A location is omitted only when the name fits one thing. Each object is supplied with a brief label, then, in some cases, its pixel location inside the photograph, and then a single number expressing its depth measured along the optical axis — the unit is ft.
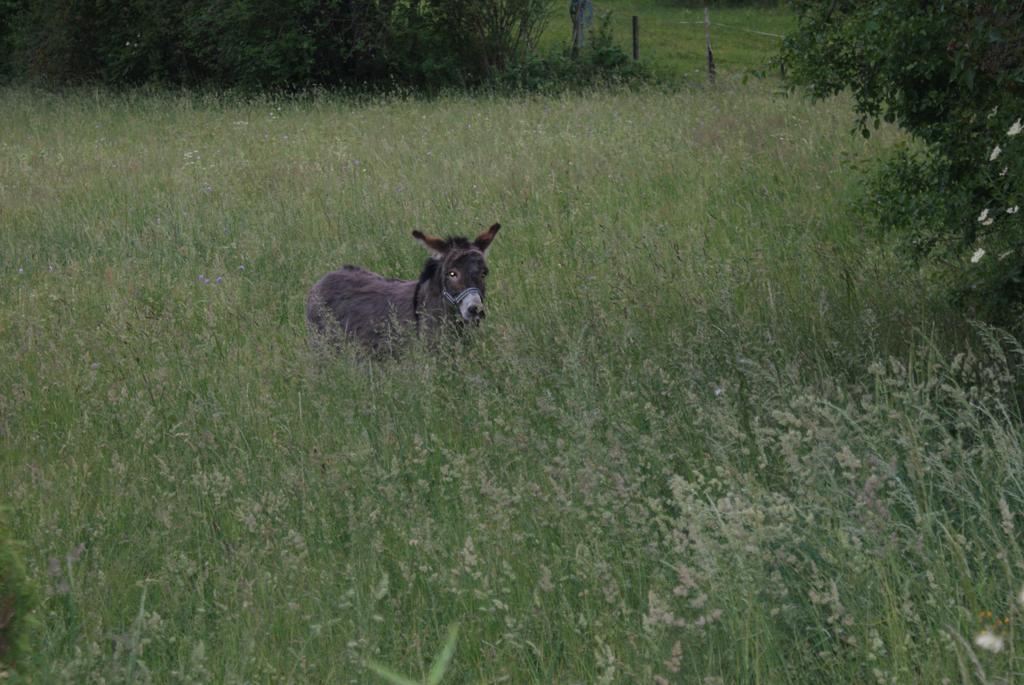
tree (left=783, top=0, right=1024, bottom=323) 33.71
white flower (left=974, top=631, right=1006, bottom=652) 15.69
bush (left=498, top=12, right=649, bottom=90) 159.63
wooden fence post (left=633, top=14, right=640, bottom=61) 194.80
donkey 46.09
